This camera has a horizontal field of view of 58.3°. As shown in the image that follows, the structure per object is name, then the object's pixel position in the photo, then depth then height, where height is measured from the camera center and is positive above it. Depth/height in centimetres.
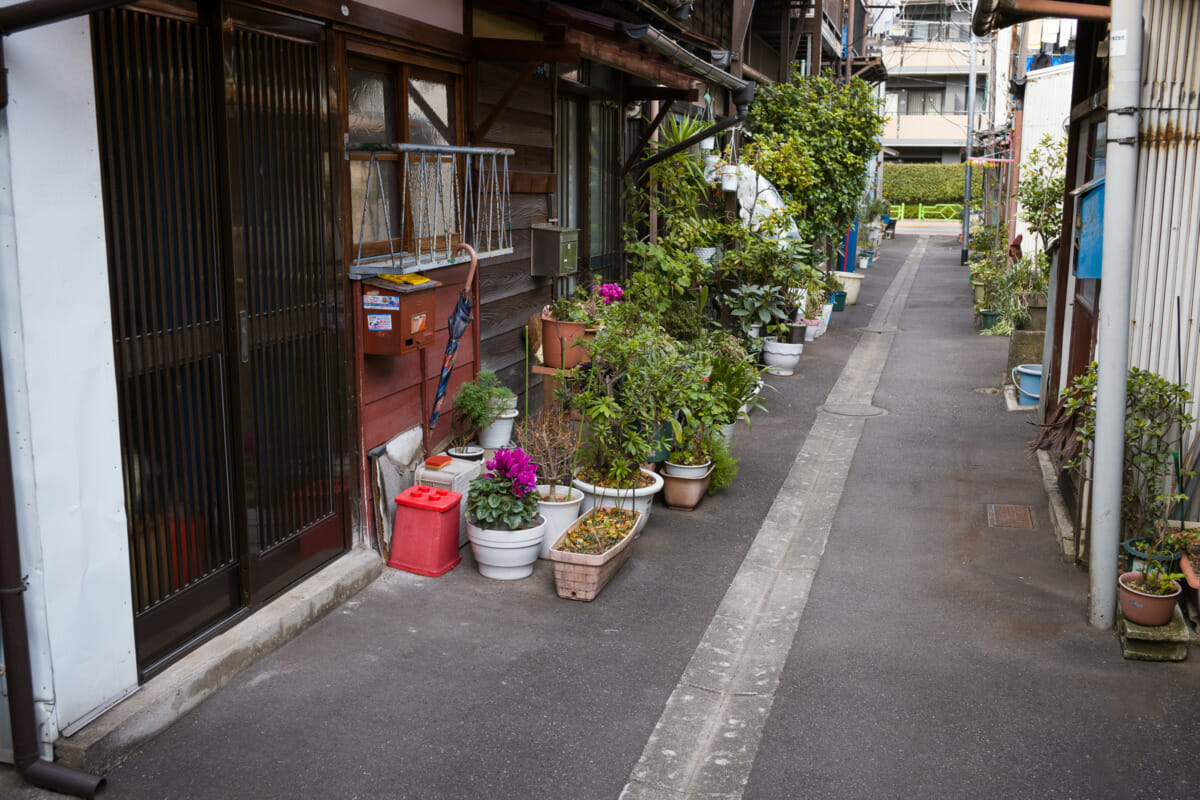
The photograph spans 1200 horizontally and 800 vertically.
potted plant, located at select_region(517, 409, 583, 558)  685 -160
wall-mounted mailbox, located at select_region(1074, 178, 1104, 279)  649 -9
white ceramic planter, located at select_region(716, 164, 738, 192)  1296 +55
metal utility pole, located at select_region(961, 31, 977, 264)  2848 +89
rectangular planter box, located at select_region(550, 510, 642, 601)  618 -200
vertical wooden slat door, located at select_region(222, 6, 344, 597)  526 -34
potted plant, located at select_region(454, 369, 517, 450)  746 -132
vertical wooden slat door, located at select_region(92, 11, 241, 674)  448 -40
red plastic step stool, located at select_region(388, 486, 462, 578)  647 -185
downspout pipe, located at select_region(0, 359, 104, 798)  399 -166
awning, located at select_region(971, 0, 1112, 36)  605 +123
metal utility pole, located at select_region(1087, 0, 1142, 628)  557 -28
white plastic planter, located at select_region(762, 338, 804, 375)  1339 -165
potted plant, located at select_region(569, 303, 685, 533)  728 -130
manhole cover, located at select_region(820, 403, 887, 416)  1141 -200
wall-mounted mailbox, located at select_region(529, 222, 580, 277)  866 -21
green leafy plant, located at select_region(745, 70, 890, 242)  1502 +121
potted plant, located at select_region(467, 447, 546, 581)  638 -171
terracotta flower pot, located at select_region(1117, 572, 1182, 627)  560 -200
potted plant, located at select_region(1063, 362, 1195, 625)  583 -141
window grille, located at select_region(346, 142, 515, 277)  626 +12
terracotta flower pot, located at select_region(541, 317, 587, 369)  869 -98
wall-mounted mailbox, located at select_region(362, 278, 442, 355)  617 -53
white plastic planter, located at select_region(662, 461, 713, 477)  796 -182
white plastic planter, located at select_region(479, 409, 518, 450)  767 -148
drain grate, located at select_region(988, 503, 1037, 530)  778 -216
